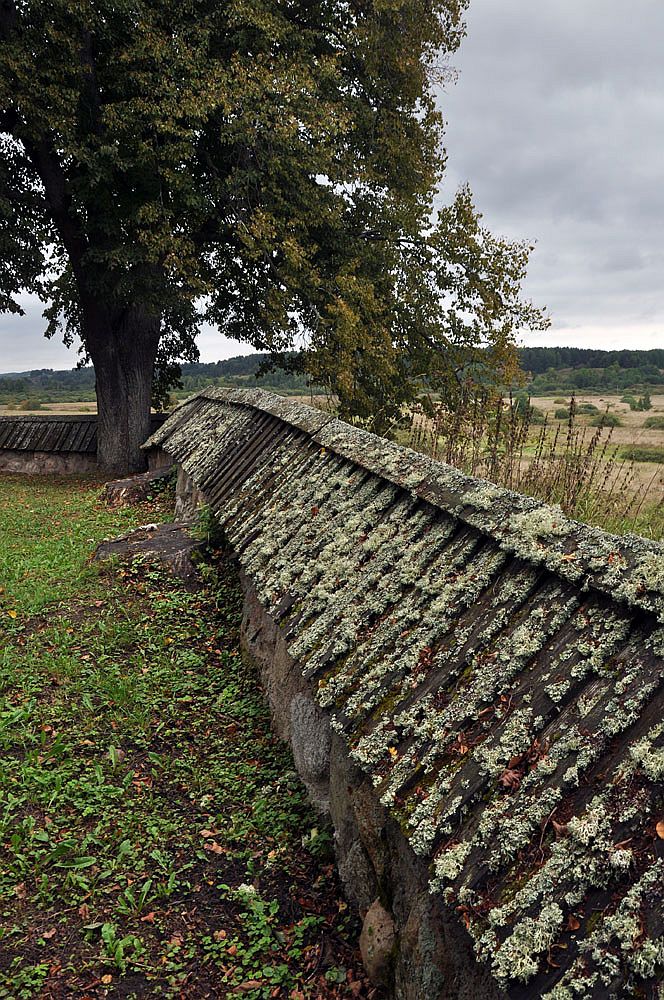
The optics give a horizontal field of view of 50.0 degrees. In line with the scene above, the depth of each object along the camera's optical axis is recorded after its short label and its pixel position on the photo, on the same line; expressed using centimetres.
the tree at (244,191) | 1377
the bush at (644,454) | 847
